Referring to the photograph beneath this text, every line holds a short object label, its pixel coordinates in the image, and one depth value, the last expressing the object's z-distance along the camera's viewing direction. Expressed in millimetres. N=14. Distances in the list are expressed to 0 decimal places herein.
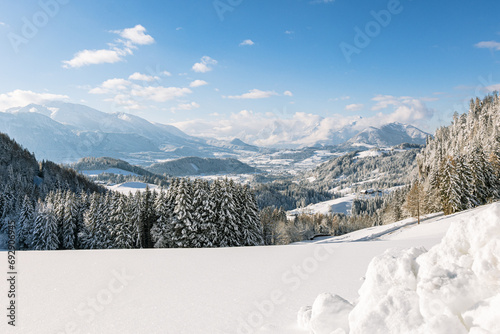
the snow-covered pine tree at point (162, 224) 29312
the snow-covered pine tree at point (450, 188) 32594
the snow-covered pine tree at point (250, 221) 30330
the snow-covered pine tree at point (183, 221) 28125
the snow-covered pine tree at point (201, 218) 28125
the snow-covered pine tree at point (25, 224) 42838
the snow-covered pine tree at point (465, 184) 32656
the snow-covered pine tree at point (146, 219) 32625
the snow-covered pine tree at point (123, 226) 30672
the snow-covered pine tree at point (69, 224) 39656
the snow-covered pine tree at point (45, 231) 37438
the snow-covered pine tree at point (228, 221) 28969
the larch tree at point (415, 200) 34612
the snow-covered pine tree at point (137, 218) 31516
